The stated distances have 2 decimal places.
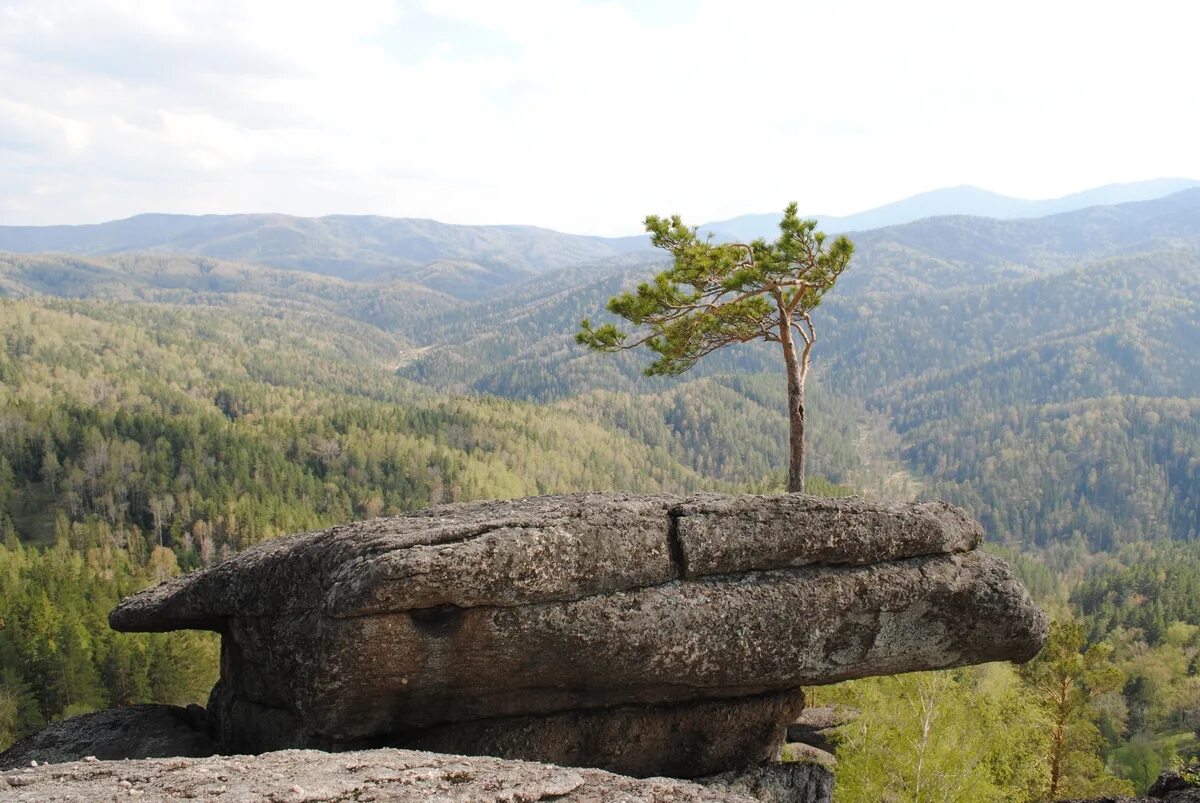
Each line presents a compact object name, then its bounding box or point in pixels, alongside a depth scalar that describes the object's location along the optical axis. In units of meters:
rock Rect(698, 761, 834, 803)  17.88
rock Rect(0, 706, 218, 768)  20.78
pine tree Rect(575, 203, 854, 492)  22.34
